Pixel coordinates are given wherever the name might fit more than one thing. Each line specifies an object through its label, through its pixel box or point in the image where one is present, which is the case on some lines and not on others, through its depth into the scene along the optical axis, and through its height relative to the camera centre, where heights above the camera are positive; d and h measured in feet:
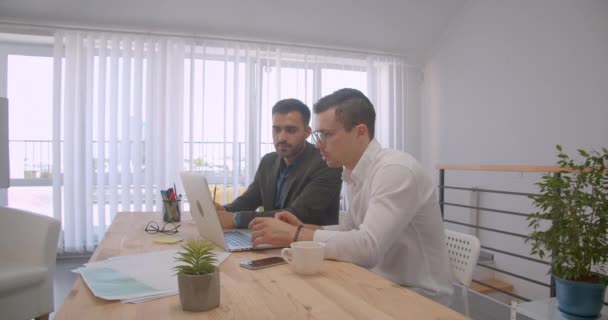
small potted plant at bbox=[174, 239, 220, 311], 2.63 -0.77
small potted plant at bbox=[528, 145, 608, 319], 5.81 -1.13
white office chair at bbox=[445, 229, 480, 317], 4.43 -1.09
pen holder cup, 6.15 -0.81
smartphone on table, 3.63 -0.94
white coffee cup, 3.42 -0.83
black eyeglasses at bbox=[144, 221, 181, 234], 5.32 -0.94
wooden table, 2.61 -0.97
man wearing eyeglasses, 3.94 -0.58
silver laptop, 4.25 -0.67
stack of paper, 2.90 -0.94
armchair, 6.47 -1.78
